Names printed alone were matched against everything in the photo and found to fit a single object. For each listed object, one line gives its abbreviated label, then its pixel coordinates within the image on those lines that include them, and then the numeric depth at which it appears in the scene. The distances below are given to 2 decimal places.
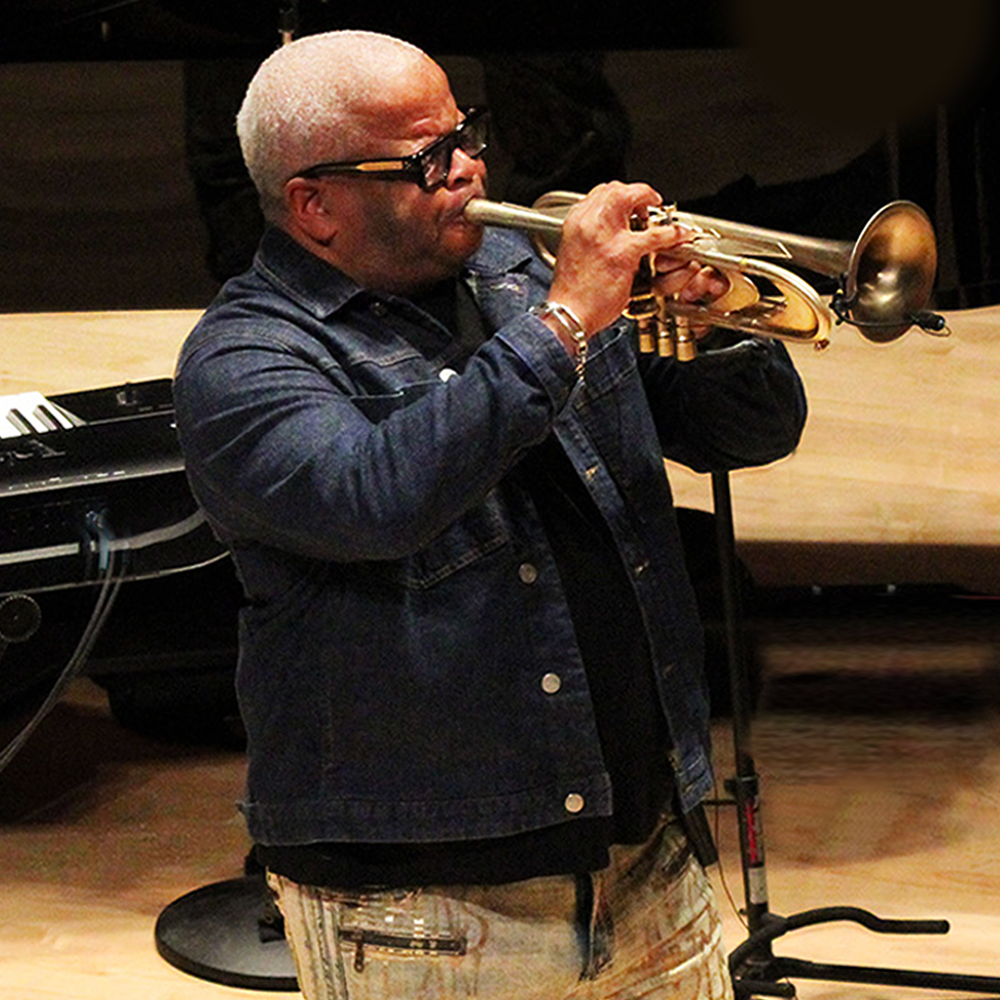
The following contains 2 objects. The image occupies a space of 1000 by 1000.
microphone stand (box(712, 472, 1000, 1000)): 10.47
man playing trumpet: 9.36
